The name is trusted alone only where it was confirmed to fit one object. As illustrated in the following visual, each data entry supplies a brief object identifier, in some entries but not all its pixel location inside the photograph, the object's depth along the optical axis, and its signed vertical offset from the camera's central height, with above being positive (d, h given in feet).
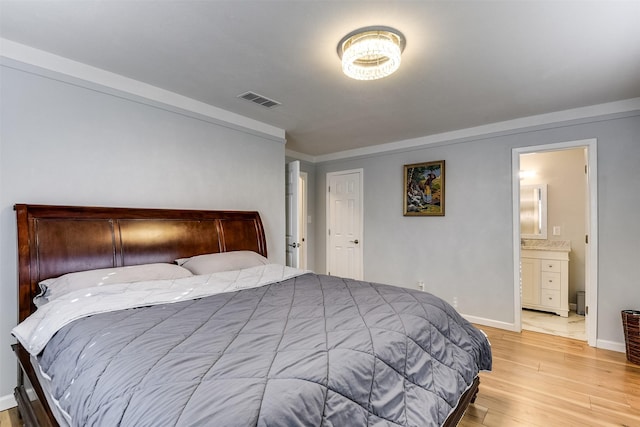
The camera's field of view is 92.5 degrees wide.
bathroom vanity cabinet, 13.65 -3.09
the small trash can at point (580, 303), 13.84 -4.11
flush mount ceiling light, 6.21 +3.38
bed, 3.01 -1.73
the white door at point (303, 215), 17.88 -0.15
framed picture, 13.69 +1.09
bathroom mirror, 15.43 +0.08
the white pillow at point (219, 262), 8.48 -1.45
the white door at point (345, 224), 16.52 -0.63
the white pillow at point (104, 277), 6.31 -1.47
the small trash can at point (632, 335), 9.02 -3.64
